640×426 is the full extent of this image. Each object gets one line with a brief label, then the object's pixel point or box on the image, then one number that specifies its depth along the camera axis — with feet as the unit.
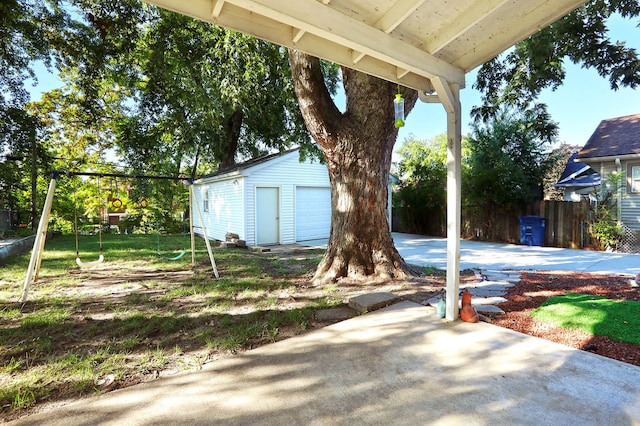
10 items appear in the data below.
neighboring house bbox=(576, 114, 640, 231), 28.78
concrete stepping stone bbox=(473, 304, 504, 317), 11.44
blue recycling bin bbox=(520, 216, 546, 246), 31.48
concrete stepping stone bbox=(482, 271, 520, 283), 16.67
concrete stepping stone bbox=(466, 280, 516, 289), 15.25
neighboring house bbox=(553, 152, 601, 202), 44.52
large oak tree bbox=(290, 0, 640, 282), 15.94
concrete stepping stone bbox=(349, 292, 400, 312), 12.20
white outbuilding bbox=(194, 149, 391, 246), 32.63
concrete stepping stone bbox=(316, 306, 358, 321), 11.57
